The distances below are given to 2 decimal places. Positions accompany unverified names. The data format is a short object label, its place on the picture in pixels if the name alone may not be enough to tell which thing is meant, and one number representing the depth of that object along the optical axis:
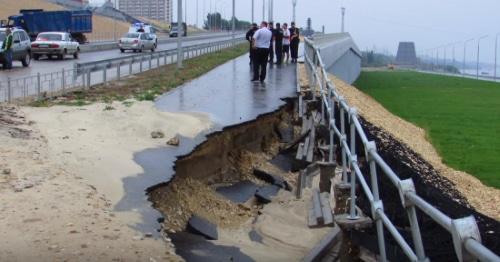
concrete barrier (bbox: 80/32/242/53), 49.39
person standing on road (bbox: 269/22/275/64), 30.69
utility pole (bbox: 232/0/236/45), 52.52
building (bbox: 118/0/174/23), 148.00
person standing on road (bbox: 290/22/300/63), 31.94
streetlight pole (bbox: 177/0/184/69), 25.66
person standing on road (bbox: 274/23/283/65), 29.66
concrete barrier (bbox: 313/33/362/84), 32.16
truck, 50.25
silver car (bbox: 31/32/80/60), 37.31
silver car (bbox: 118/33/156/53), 49.72
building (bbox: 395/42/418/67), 120.45
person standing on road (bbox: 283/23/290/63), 30.87
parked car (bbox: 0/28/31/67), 29.64
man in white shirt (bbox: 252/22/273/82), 19.78
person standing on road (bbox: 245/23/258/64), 27.27
